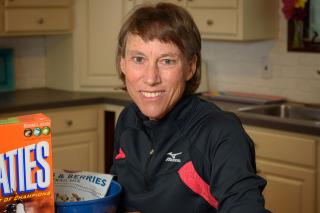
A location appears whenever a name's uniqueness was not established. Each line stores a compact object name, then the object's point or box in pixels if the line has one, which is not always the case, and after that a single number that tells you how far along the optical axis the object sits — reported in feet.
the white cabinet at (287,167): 10.00
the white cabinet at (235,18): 12.14
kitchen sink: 11.71
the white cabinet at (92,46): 13.78
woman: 4.68
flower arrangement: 11.99
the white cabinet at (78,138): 12.50
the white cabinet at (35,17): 12.68
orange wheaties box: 3.95
